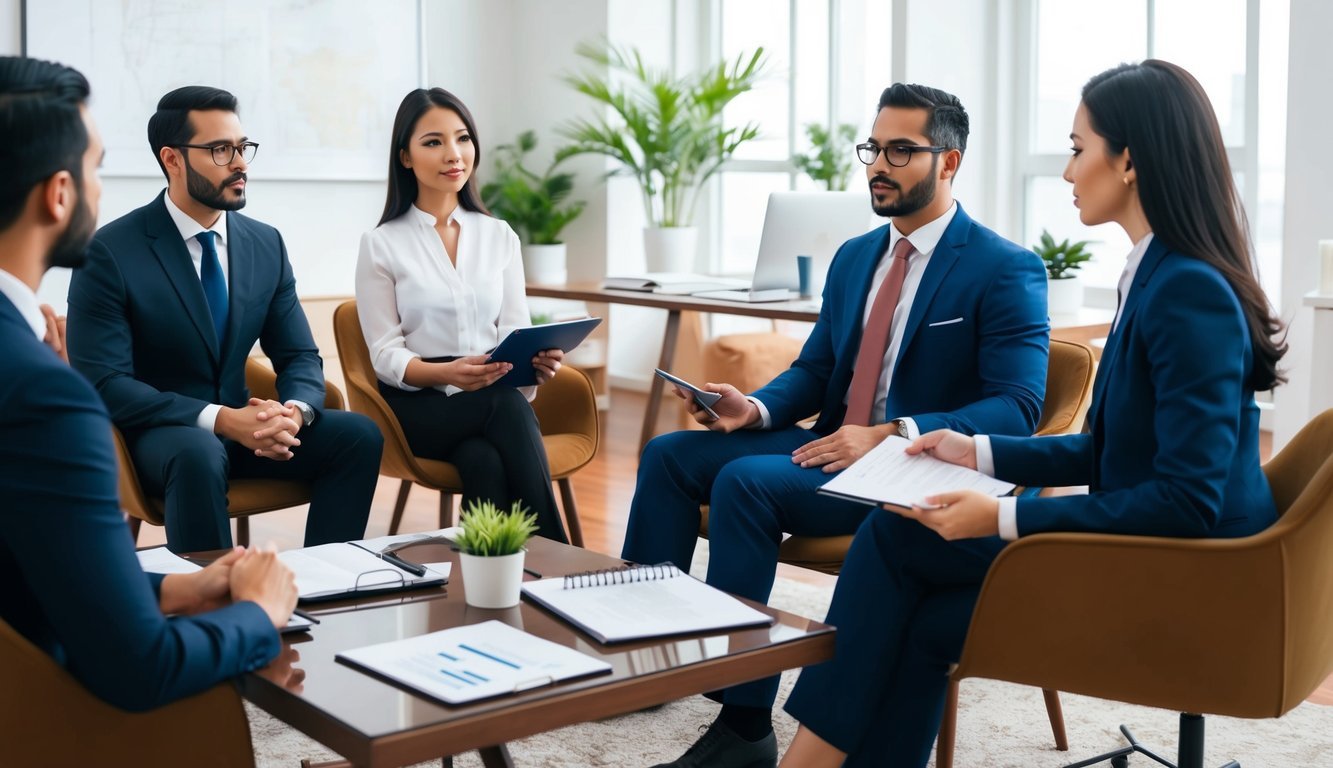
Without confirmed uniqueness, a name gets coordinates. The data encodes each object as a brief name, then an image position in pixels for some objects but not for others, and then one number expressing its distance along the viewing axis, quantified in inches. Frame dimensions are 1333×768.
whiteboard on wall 233.9
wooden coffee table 56.2
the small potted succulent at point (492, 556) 73.4
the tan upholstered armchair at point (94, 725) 56.6
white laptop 178.1
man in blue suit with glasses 103.2
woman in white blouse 133.1
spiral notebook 69.1
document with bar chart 59.9
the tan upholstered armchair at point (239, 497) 117.3
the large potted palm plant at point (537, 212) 276.7
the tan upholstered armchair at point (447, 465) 132.7
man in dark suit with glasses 118.3
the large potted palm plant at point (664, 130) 264.5
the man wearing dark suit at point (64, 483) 53.5
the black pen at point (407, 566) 80.2
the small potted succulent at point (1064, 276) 164.2
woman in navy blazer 73.1
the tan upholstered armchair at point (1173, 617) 71.1
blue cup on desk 180.5
